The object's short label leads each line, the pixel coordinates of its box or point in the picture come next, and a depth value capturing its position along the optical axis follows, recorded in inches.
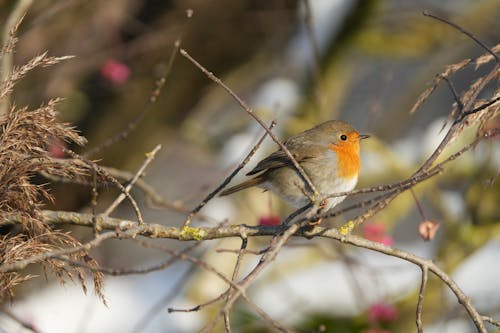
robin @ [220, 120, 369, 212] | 266.8
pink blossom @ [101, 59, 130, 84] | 408.2
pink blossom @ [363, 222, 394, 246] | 325.7
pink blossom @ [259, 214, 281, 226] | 280.5
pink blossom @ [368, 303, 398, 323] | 357.1
